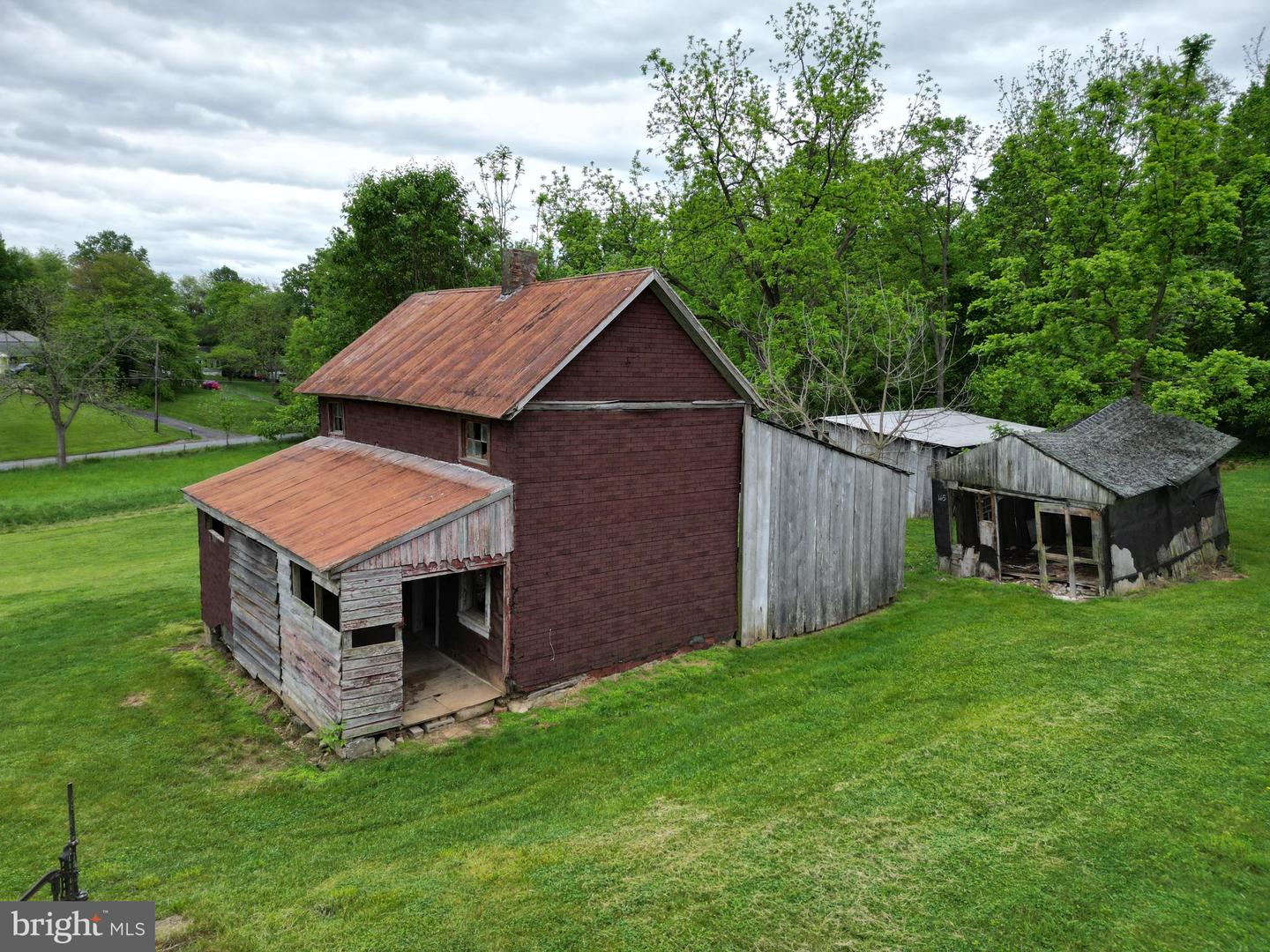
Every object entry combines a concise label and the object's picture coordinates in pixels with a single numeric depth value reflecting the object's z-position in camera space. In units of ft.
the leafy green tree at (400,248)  128.88
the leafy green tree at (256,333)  267.18
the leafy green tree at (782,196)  92.12
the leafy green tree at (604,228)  103.55
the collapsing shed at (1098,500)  57.26
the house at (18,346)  165.17
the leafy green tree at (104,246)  364.60
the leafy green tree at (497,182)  145.79
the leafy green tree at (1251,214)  106.63
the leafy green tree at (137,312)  201.16
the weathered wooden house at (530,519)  39.70
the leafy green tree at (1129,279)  65.87
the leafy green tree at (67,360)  152.25
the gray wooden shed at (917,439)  91.71
